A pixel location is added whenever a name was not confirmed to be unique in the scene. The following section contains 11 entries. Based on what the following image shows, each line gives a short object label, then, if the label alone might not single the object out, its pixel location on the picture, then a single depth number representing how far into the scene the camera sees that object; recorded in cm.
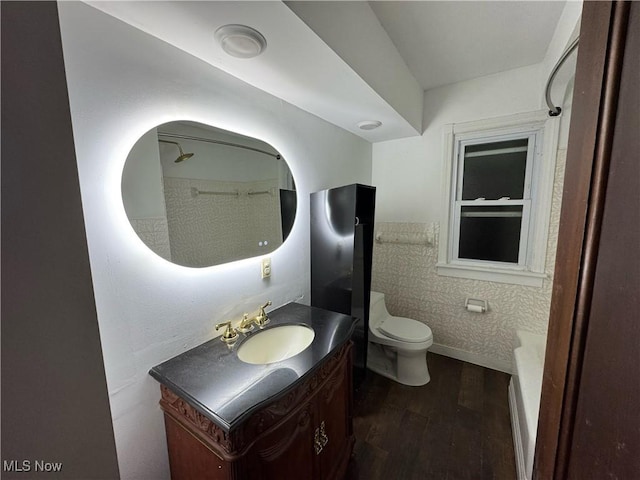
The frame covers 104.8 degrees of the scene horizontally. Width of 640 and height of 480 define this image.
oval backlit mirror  98
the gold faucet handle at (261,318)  134
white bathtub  125
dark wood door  35
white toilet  196
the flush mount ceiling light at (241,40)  91
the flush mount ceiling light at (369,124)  192
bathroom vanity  79
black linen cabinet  161
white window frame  187
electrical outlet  147
